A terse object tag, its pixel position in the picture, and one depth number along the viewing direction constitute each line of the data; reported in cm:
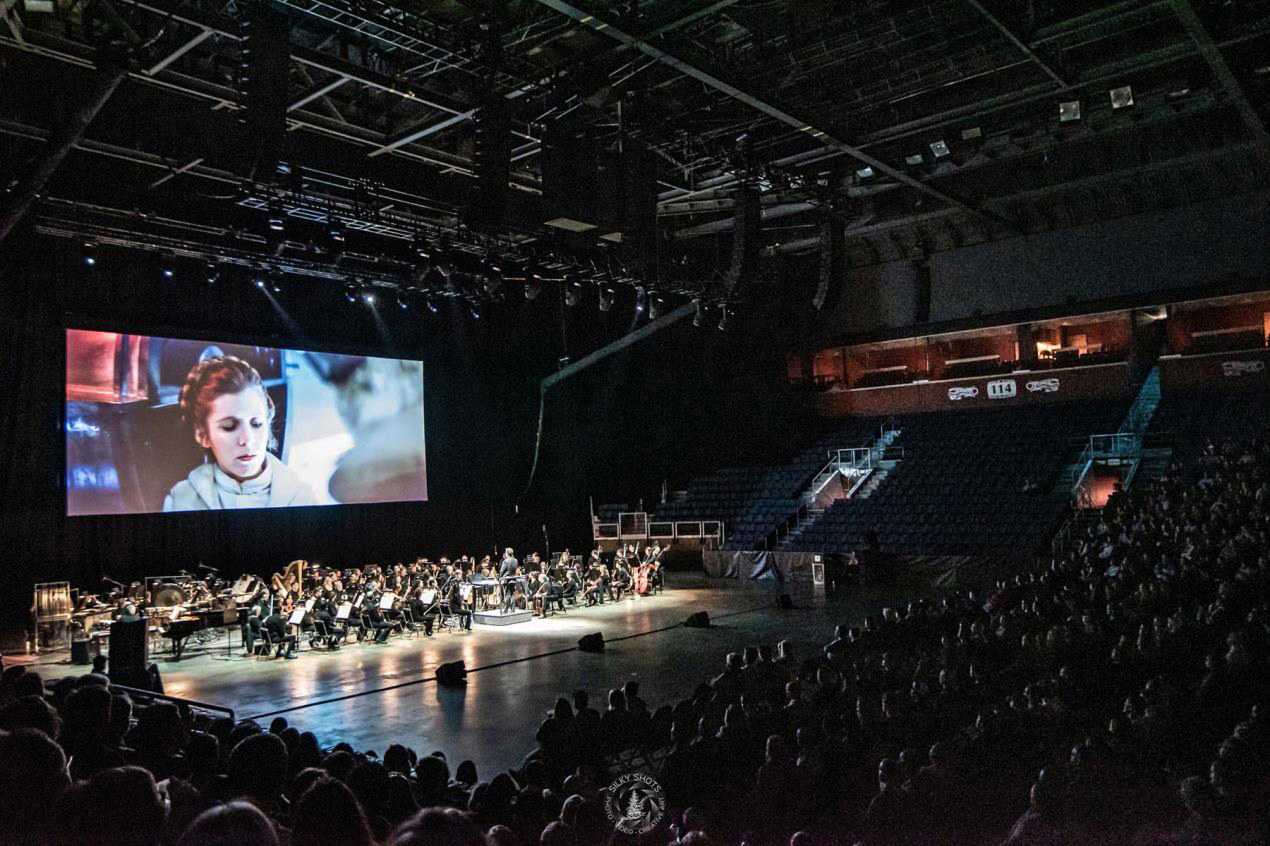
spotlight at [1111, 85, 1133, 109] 1276
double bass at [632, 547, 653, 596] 1812
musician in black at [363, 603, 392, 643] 1312
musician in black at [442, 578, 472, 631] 1429
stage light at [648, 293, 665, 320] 1920
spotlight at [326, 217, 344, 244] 1221
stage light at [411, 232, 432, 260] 1336
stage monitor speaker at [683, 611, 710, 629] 1334
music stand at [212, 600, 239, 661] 1265
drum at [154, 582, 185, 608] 1353
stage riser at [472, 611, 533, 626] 1501
